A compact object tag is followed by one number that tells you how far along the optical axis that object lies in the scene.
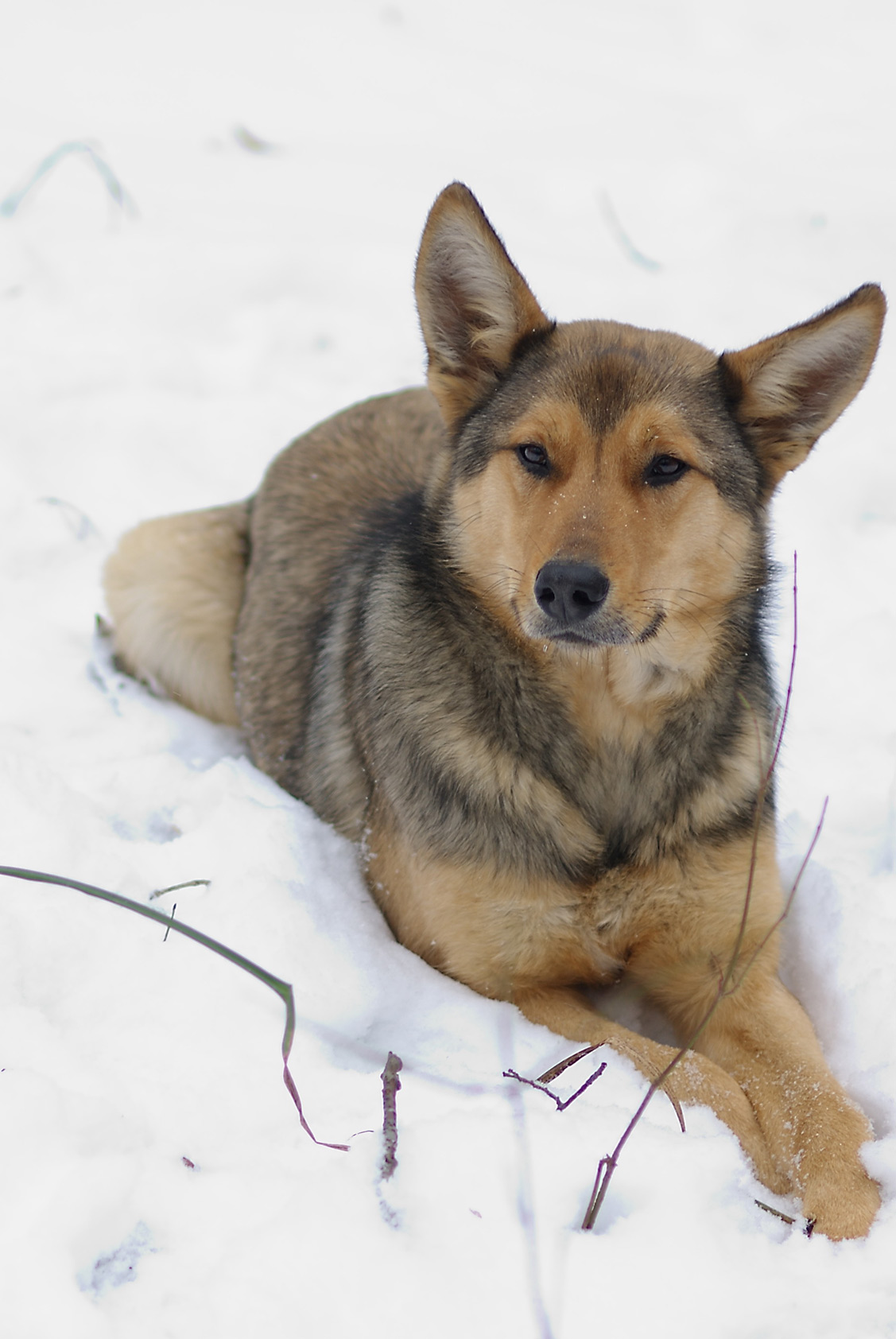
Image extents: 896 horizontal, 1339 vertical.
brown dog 5.59
